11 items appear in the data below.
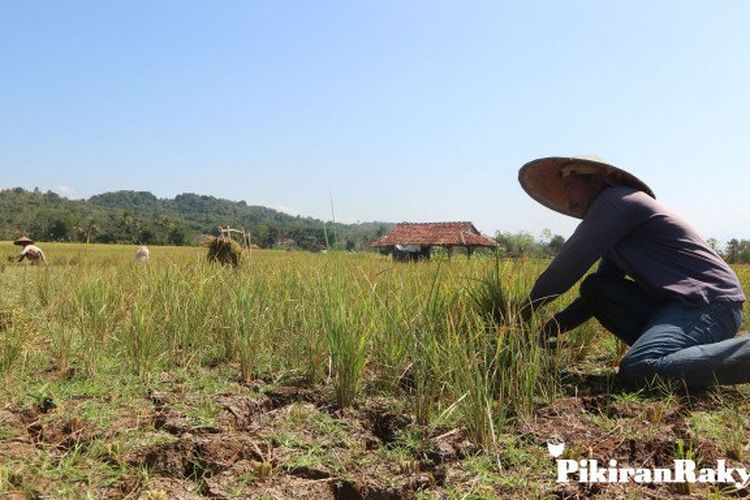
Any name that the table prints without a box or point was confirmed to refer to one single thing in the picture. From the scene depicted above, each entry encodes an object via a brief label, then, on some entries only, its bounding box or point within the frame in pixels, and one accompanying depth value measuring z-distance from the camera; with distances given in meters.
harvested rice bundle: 8.21
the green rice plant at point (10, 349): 2.34
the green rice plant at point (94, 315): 2.54
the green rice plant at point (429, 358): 1.98
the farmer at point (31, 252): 12.57
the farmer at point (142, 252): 10.89
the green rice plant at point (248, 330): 2.44
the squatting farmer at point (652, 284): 2.19
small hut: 32.75
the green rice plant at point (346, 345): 2.13
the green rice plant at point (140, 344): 2.45
